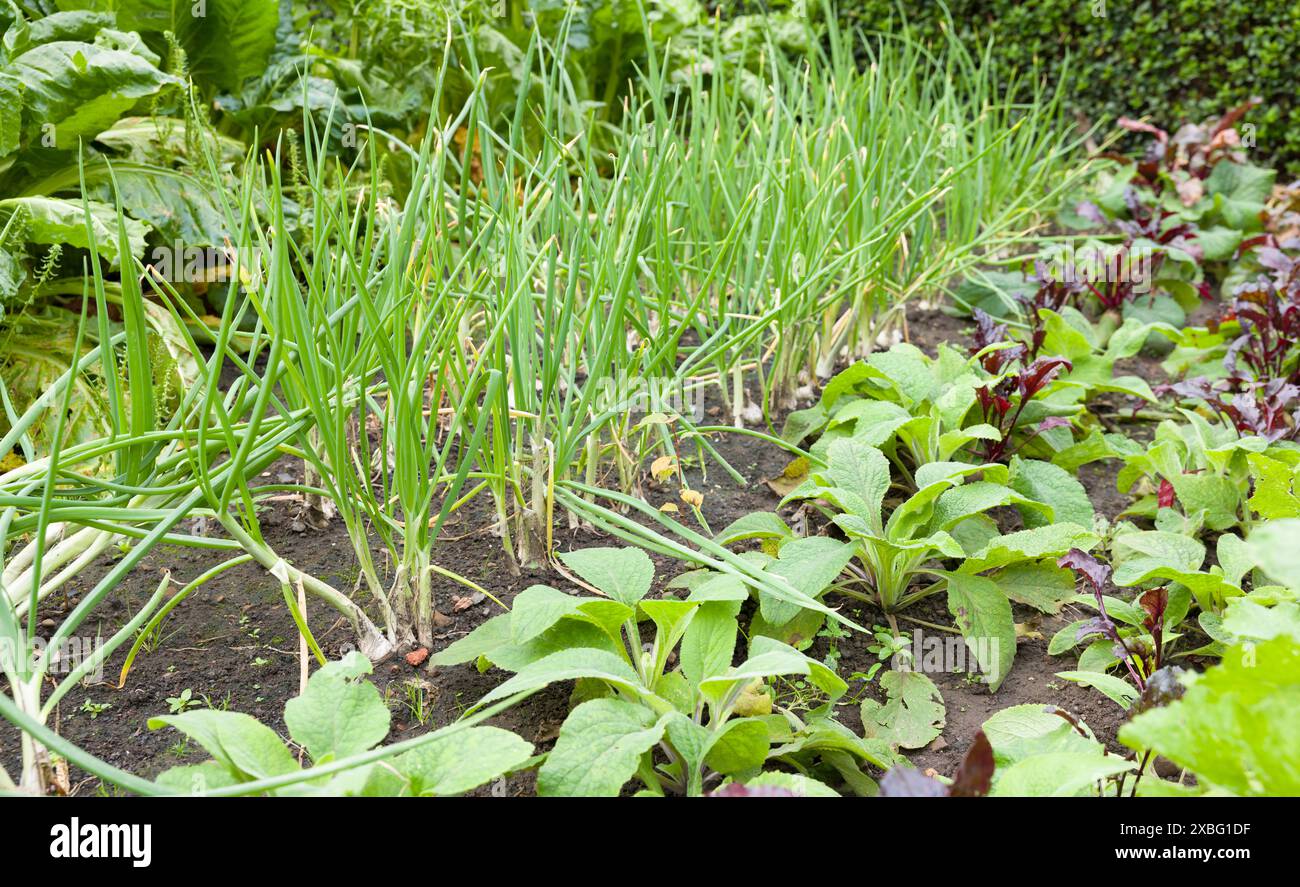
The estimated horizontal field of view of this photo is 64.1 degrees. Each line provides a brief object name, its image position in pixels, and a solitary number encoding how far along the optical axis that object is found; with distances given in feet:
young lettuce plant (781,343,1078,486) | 6.74
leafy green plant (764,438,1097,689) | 5.46
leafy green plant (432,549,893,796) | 3.92
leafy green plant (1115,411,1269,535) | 6.61
